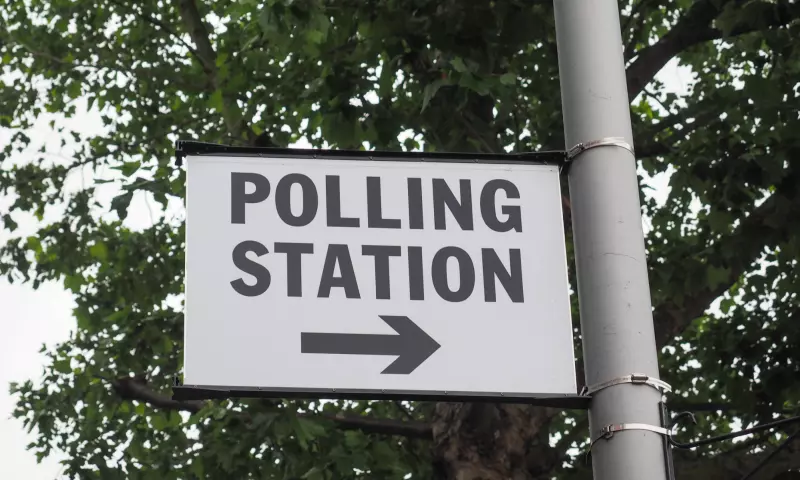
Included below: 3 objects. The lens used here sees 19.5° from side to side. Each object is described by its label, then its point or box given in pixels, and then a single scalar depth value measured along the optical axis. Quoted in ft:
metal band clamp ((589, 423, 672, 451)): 16.24
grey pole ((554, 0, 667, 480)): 16.35
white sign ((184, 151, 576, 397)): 17.85
